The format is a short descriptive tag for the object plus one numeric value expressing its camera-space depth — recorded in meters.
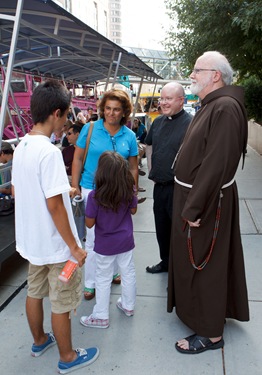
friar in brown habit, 2.09
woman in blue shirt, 2.93
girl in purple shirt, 2.43
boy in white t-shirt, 1.82
